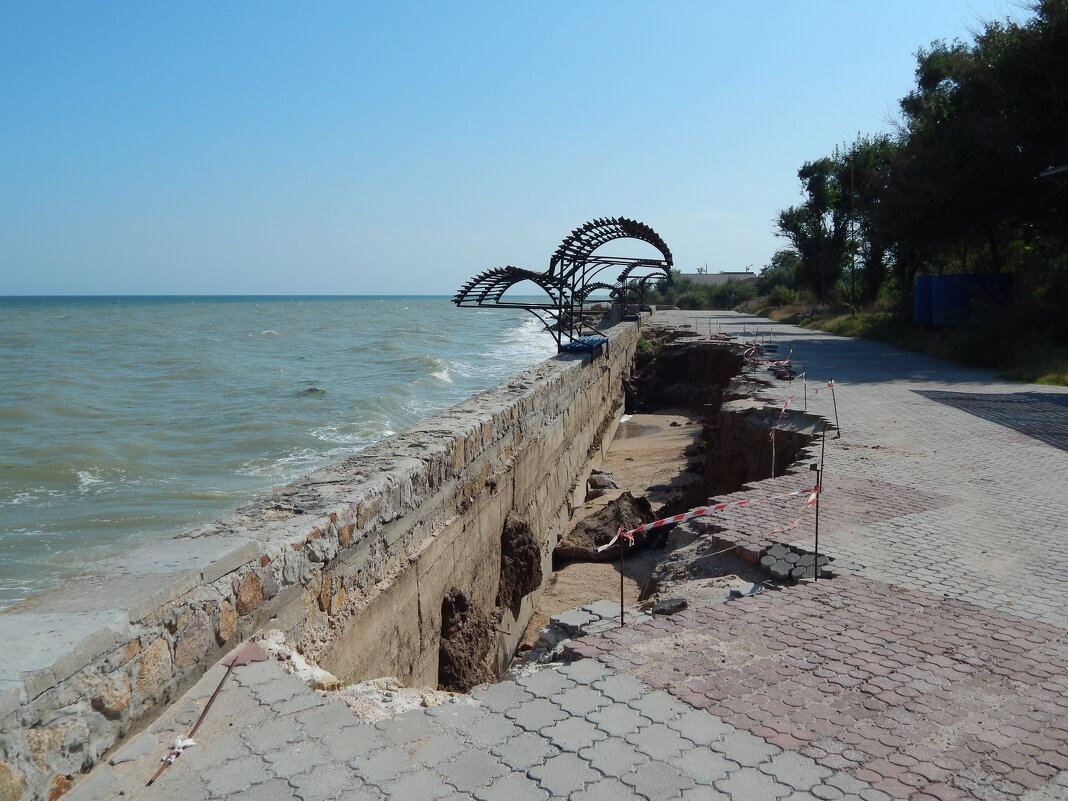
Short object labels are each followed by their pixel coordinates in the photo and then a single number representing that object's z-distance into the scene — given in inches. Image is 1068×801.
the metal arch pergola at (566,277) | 574.9
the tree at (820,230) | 1628.9
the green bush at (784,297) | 1795.0
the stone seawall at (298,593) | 103.2
